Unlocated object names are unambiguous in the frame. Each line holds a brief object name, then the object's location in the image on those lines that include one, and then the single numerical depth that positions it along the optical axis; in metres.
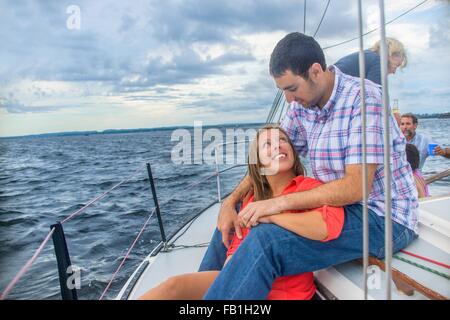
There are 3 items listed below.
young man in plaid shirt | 0.98
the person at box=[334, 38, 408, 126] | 2.00
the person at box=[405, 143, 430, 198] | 2.46
